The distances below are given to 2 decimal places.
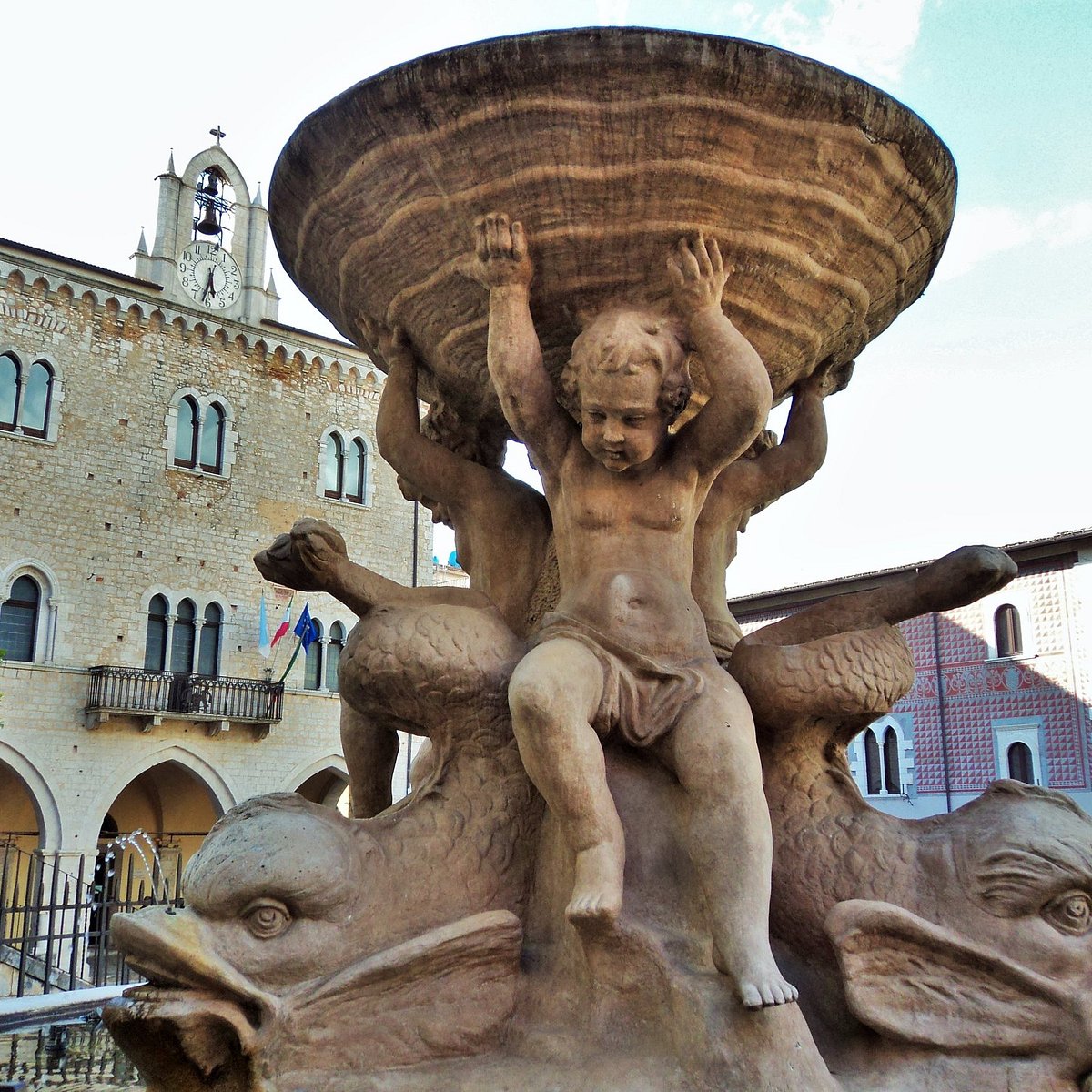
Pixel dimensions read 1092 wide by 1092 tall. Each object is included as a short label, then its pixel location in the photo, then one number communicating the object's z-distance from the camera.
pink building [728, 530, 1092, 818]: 22.19
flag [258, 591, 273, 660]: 21.23
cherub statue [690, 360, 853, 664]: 3.41
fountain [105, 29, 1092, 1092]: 2.43
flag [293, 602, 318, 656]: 20.38
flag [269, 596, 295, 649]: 21.08
